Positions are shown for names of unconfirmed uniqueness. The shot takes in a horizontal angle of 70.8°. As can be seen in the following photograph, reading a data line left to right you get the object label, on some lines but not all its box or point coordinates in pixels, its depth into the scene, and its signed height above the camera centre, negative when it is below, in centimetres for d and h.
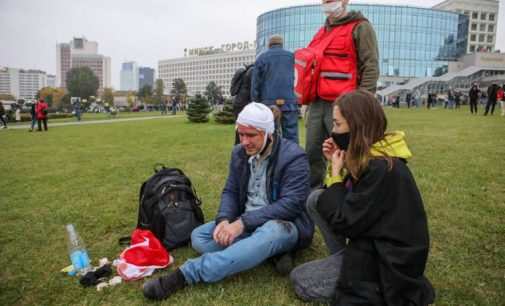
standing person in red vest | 347 +62
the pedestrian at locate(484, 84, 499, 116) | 1881 +160
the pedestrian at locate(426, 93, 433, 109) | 3544 +227
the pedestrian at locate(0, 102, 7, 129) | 2025 -18
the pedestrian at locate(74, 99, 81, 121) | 2946 +20
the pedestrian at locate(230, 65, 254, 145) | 616 +53
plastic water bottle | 302 -126
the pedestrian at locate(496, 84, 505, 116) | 1912 +156
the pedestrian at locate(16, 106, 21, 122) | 2820 -46
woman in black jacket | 194 -52
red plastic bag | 288 -121
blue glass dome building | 7456 +1906
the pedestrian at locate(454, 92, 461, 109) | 3321 +215
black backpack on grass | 333 -90
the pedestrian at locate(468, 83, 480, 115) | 2190 +169
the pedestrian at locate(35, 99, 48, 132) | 1741 -1
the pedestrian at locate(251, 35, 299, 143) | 509 +49
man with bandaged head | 258 -78
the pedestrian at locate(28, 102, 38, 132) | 1822 -2
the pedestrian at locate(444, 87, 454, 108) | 3353 +221
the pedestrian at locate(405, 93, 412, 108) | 4068 +268
